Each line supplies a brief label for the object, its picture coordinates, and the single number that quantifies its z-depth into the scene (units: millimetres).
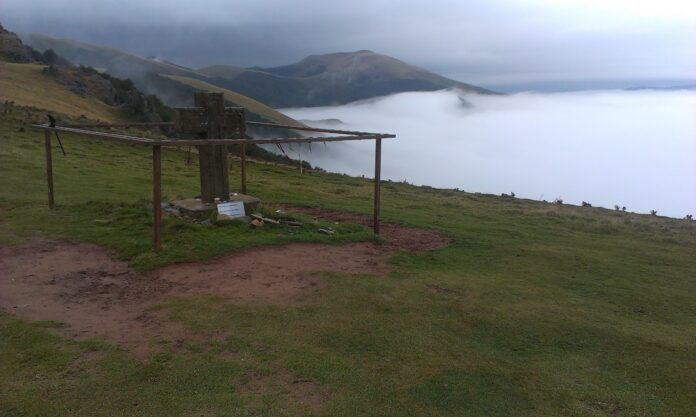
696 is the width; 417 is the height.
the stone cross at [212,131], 12402
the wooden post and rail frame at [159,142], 9266
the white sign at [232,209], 12328
